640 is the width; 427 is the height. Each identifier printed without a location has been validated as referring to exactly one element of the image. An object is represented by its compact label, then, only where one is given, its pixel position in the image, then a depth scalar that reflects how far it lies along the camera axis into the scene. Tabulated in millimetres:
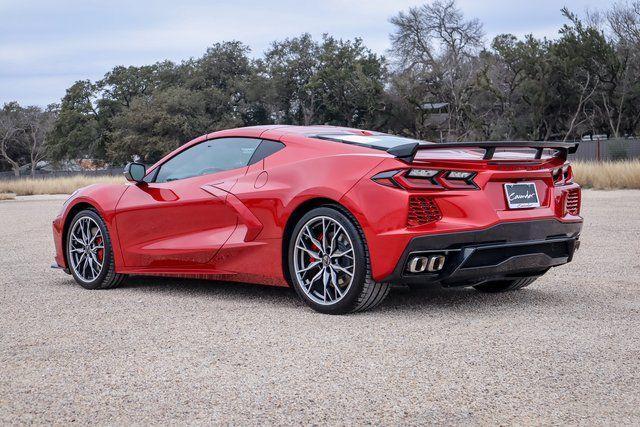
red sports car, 5523
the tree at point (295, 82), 63781
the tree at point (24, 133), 84188
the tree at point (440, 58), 55250
